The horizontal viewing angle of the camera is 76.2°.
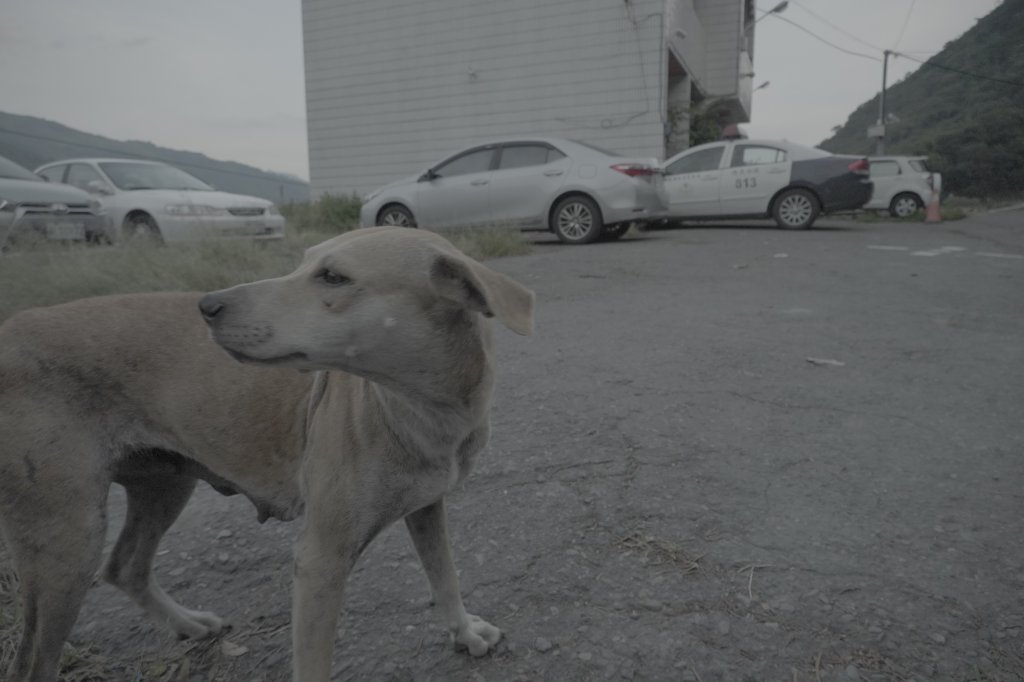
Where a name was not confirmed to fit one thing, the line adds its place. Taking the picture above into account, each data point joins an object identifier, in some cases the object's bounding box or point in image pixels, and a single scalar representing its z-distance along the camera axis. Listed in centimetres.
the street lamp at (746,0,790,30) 2504
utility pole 3259
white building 1603
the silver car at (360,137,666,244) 1048
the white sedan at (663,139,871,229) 1279
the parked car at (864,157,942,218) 1930
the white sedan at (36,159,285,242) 1005
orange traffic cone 1828
